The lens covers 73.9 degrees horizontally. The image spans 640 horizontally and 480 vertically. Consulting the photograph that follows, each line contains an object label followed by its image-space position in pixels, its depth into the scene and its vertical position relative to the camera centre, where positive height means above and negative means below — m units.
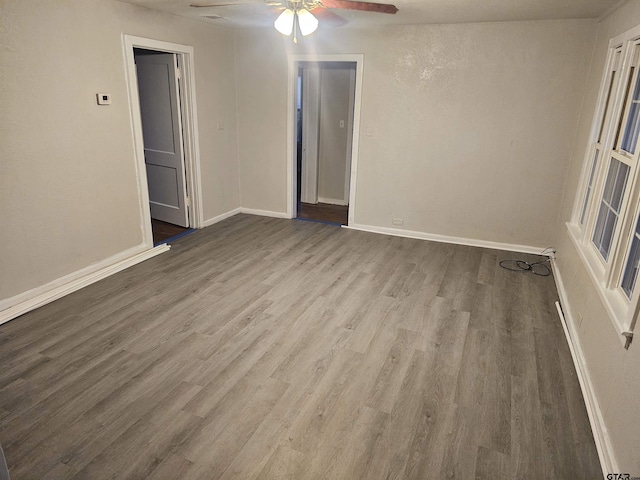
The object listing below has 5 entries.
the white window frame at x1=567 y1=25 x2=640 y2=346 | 2.37 -0.51
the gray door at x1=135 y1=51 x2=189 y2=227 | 4.99 -0.36
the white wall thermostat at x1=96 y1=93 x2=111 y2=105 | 3.78 +0.04
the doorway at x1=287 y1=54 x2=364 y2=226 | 5.92 -0.49
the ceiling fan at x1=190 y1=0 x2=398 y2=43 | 2.68 +0.61
